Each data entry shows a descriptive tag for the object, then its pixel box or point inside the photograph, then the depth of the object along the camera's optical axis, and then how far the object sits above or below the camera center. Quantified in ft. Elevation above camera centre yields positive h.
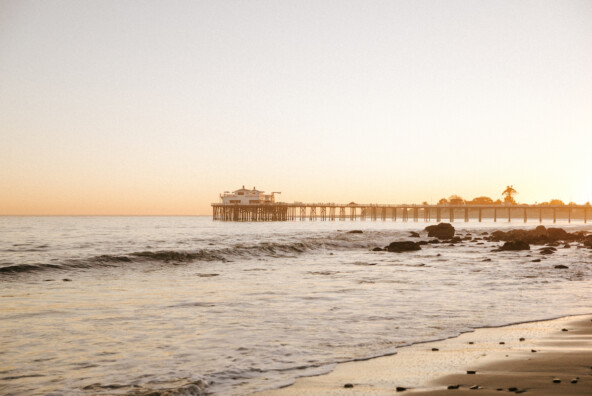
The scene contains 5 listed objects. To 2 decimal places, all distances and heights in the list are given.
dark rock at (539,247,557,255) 85.98 -7.26
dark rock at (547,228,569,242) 135.46 -6.87
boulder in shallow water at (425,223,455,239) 150.30 -6.94
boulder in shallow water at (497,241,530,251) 95.81 -7.09
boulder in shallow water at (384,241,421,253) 98.09 -7.69
